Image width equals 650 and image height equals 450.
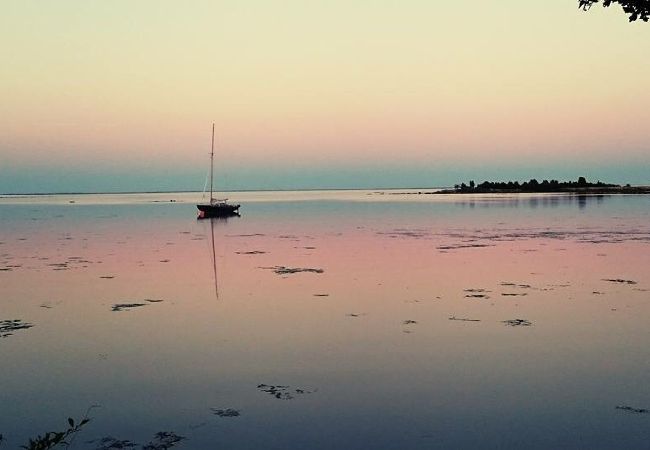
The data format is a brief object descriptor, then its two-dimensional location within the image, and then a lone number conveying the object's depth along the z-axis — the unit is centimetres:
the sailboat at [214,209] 6506
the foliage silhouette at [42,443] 436
